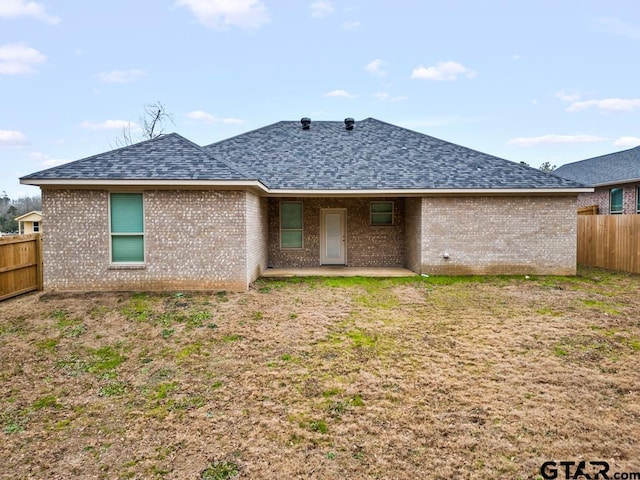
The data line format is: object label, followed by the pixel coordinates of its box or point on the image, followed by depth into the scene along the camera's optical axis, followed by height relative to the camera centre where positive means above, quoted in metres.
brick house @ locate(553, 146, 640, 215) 16.39 +1.84
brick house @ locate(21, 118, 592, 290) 8.88 +0.36
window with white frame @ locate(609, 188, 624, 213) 17.22 +0.97
